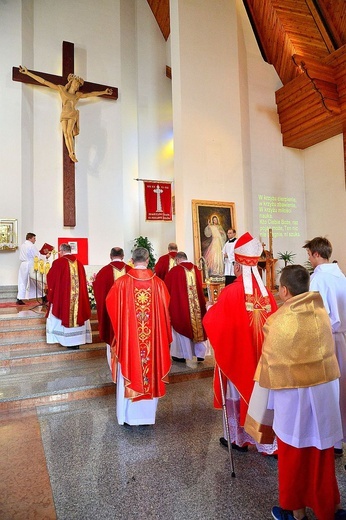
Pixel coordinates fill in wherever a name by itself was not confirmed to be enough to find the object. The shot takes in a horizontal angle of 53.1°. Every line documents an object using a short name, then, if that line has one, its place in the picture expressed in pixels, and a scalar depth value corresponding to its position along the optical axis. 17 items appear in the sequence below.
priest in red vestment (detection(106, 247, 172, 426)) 3.37
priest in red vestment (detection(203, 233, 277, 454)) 2.62
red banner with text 10.13
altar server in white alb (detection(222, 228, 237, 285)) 7.97
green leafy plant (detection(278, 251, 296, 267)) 10.58
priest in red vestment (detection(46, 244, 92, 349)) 5.42
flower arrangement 7.33
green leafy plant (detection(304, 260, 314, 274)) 10.87
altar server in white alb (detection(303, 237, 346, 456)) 2.57
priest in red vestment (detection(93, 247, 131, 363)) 4.55
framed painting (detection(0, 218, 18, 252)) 9.55
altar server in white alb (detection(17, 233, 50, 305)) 8.33
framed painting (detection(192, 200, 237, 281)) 8.93
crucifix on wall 10.25
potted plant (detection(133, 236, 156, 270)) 10.95
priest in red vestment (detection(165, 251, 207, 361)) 5.19
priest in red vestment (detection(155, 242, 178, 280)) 6.39
